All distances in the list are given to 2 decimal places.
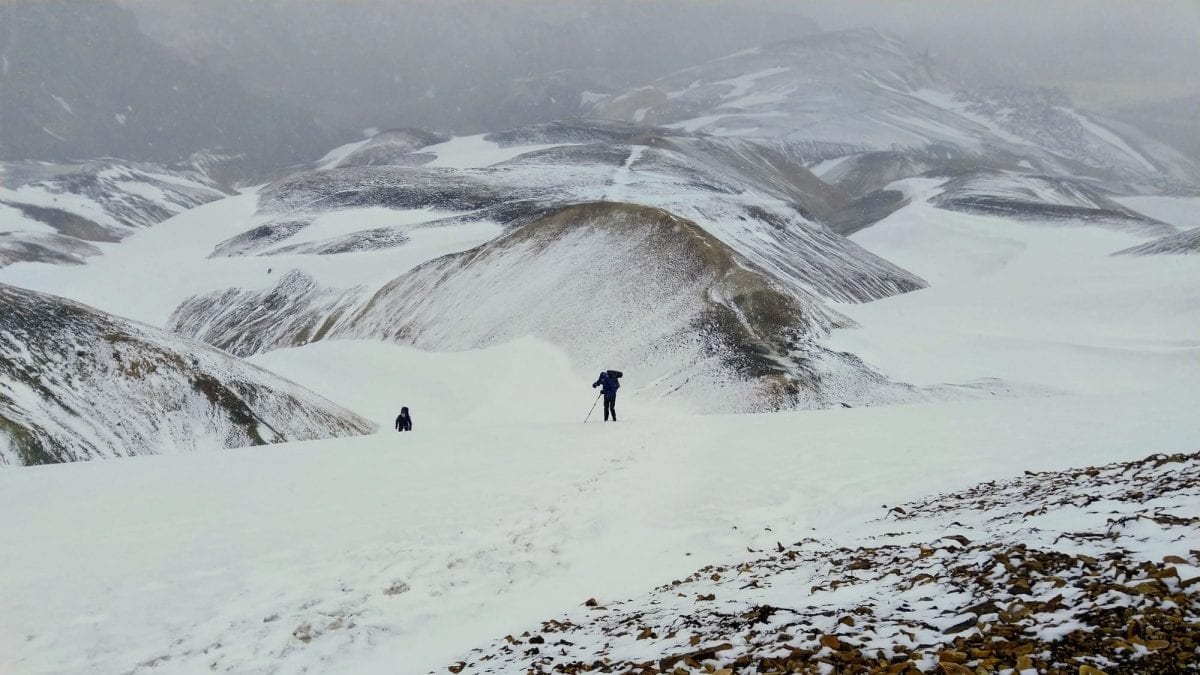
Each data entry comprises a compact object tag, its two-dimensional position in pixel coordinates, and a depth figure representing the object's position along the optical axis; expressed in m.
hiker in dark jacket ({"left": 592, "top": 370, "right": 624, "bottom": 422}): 23.67
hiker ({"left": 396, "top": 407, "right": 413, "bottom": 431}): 28.38
